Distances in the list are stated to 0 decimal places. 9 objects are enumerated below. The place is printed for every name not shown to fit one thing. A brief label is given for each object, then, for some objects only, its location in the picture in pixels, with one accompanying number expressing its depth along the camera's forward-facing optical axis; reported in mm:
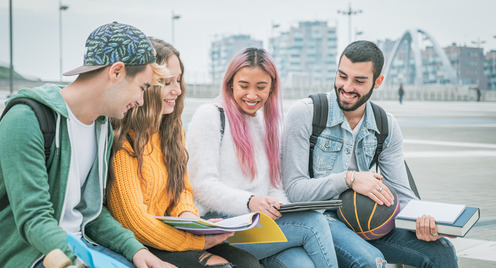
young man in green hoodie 1929
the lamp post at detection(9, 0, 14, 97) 29062
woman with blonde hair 2455
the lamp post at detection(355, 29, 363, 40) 71250
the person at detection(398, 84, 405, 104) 47650
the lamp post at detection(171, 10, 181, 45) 56188
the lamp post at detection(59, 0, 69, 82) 45531
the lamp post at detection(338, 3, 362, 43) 58306
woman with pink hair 2852
